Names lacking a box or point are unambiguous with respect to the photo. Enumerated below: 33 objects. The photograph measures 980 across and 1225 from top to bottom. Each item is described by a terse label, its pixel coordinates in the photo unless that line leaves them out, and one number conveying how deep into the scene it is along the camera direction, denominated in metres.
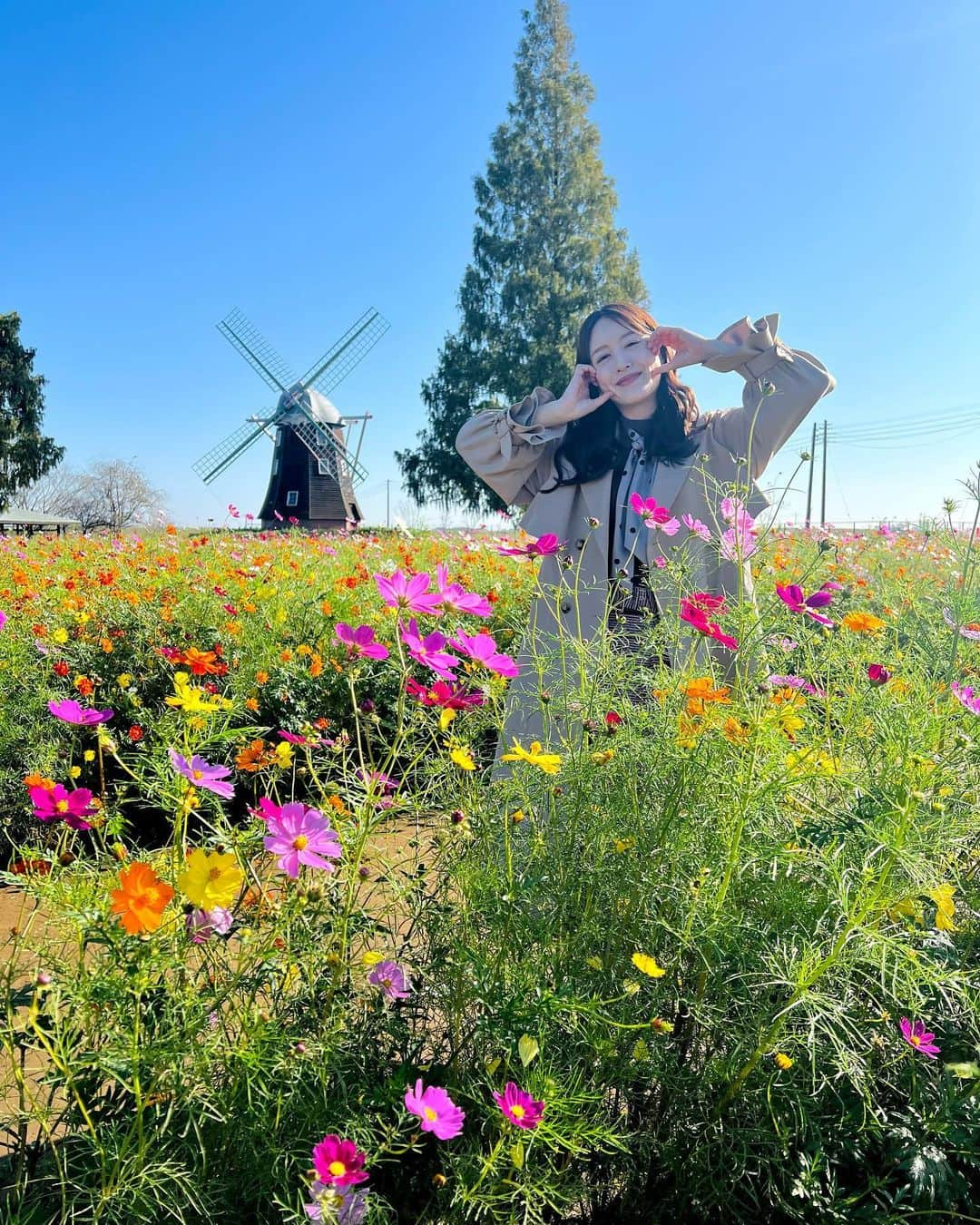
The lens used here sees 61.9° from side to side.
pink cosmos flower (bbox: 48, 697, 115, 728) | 1.16
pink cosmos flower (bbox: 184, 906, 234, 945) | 0.94
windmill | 23.34
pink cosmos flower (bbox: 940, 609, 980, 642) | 1.48
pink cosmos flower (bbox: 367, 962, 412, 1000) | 1.04
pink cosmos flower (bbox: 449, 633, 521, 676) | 1.15
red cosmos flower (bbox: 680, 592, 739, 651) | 1.19
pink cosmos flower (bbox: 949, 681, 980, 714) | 1.16
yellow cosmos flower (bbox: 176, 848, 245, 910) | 0.82
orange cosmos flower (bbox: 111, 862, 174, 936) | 0.80
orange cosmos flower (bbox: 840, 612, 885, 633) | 1.34
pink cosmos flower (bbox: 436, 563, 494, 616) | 1.17
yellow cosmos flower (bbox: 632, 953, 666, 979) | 0.89
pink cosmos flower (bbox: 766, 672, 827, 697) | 1.32
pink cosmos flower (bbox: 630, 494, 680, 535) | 1.62
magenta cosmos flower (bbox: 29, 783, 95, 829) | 1.04
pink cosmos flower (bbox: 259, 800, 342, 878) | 0.89
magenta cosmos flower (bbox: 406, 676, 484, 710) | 1.11
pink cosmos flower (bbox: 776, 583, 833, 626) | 1.19
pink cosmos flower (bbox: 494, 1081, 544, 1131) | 0.85
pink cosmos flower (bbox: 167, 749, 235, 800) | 0.98
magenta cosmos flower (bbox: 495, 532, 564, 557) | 1.48
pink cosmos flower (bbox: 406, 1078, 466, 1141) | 0.86
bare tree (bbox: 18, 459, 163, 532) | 43.00
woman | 2.17
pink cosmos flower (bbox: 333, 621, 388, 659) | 1.13
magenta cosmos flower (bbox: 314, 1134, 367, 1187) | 0.79
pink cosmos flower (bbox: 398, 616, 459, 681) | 1.05
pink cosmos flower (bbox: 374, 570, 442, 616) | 1.10
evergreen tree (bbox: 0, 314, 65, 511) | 27.36
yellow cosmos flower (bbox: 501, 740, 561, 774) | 1.03
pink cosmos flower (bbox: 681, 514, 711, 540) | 1.54
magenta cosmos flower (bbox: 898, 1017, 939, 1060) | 0.98
